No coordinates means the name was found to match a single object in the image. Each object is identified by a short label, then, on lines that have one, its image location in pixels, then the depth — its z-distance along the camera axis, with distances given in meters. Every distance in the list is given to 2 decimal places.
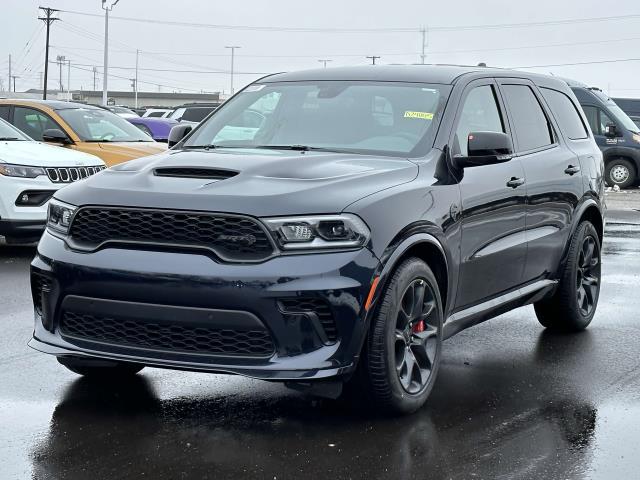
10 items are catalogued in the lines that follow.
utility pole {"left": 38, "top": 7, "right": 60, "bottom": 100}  77.31
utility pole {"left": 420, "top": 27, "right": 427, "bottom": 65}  98.78
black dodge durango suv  4.53
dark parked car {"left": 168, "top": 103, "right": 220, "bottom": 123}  32.16
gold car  13.03
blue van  23.12
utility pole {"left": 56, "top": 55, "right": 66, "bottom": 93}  126.03
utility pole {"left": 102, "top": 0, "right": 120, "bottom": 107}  57.47
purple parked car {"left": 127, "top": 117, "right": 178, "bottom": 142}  23.73
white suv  10.20
